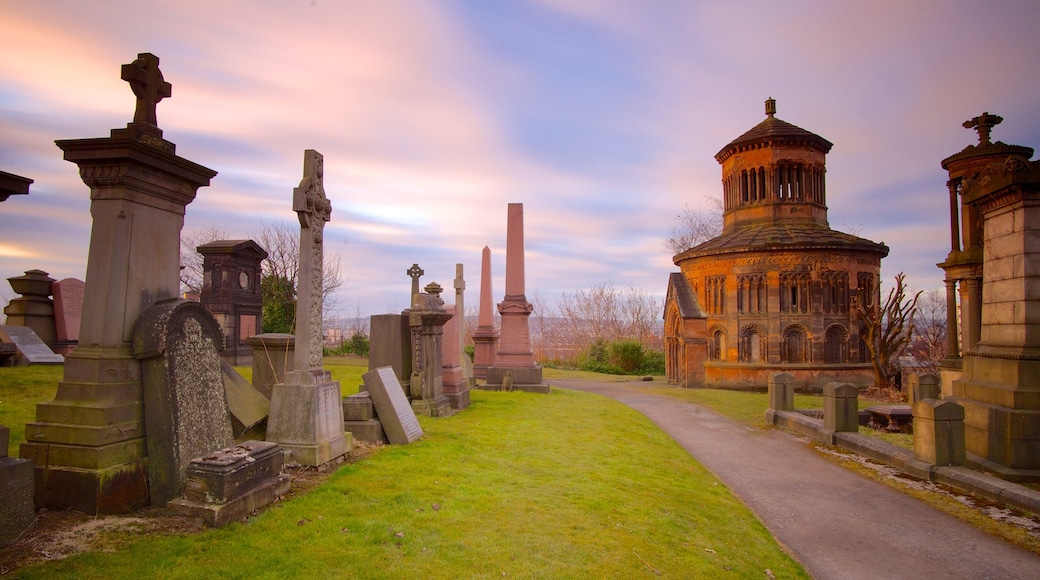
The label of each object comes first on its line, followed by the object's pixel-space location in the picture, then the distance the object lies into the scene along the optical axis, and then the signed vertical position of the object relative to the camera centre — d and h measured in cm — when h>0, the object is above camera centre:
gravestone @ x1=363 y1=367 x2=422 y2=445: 834 -129
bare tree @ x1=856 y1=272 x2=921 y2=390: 2228 +5
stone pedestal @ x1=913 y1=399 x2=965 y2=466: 844 -157
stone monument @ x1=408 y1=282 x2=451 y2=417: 1086 -70
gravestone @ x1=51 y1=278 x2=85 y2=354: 1512 +32
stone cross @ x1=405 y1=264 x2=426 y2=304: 1505 +144
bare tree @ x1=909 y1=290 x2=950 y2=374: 2874 -84
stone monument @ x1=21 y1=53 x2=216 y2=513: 477 +3
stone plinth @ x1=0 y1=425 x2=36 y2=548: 394 -126
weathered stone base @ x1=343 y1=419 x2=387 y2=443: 834 -158
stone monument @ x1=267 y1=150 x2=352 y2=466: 666 -73
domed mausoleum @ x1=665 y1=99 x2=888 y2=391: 2277 +124
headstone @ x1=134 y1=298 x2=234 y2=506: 513 -67
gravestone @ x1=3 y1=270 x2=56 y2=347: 1466 +45
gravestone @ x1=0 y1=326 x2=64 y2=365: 1270 -54
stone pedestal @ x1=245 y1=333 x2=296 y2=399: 927 -55
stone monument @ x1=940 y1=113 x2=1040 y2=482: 820 -8
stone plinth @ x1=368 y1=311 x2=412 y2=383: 1104 -36
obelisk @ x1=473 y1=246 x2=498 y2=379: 2052 -61
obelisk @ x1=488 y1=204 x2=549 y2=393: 1742 -12
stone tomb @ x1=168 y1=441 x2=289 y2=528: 462 -141
